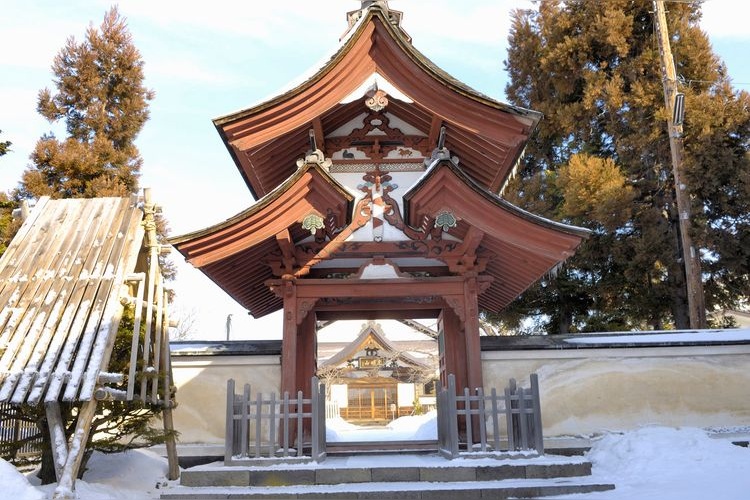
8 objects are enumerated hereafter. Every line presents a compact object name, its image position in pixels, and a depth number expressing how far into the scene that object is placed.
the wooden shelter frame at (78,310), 5.68
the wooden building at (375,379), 32.03
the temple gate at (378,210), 7.82
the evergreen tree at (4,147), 10.78
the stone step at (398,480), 5.94
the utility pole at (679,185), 16.04
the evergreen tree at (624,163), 17.55
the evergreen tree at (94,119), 18.75
